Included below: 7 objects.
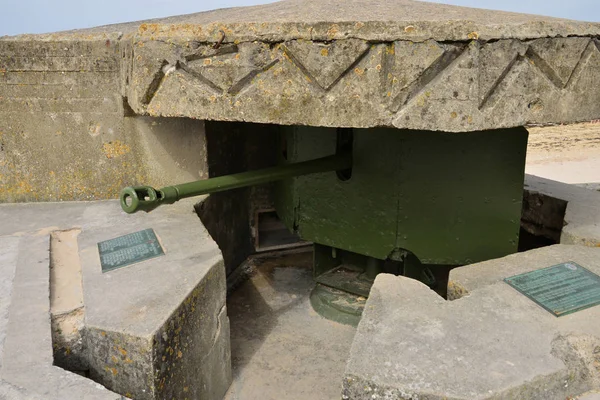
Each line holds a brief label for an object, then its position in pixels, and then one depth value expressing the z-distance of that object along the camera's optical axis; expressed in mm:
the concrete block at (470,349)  1683
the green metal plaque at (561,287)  2154
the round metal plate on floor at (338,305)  3754
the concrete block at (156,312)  2014
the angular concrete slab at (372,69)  2172
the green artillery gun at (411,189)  3125
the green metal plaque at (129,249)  2568
